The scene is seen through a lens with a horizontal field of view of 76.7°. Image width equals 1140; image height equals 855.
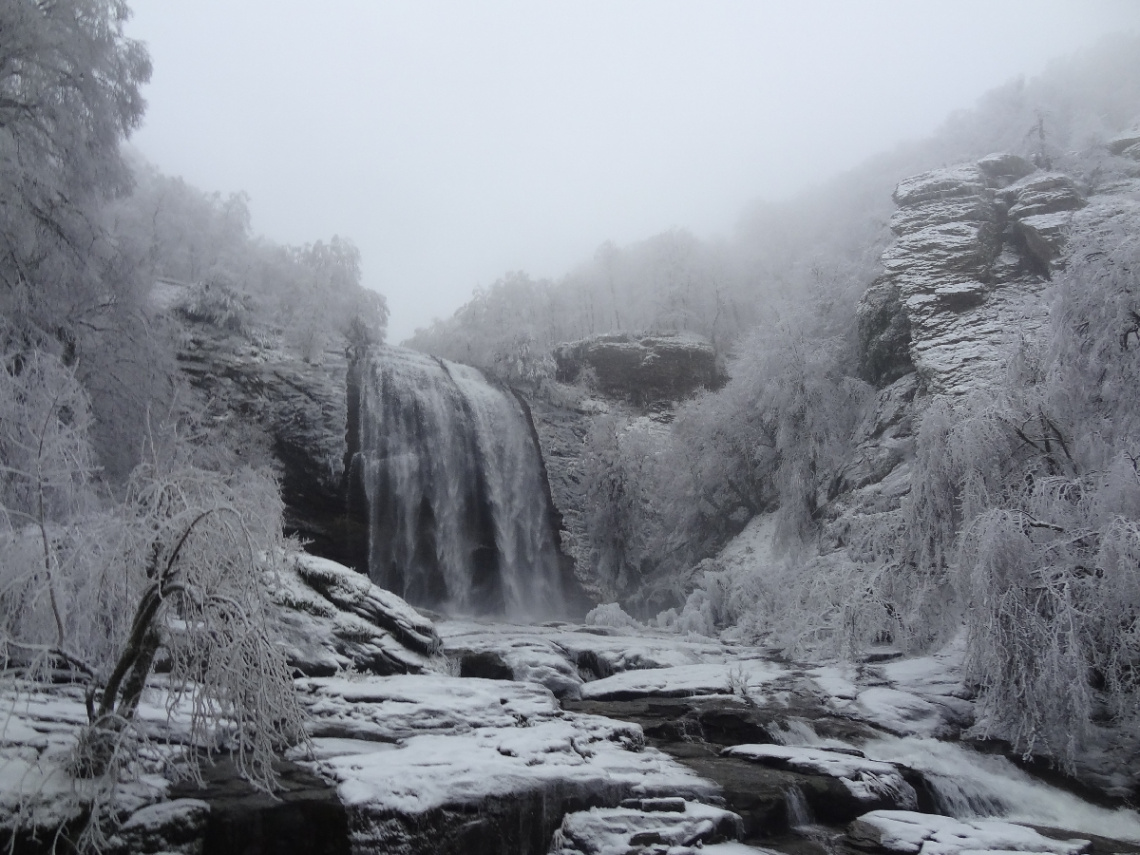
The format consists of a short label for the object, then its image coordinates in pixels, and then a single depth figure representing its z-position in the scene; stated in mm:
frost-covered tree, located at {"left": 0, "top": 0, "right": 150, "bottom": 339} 9906
